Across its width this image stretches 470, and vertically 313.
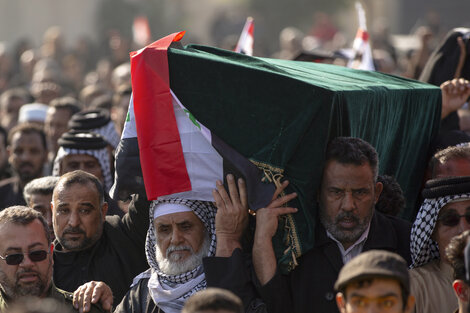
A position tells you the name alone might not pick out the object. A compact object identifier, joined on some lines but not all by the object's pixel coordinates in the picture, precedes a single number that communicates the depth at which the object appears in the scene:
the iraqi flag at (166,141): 10.33
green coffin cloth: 9.86
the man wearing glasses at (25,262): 10.27
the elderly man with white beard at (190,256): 9.94
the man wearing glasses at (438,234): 9.48
